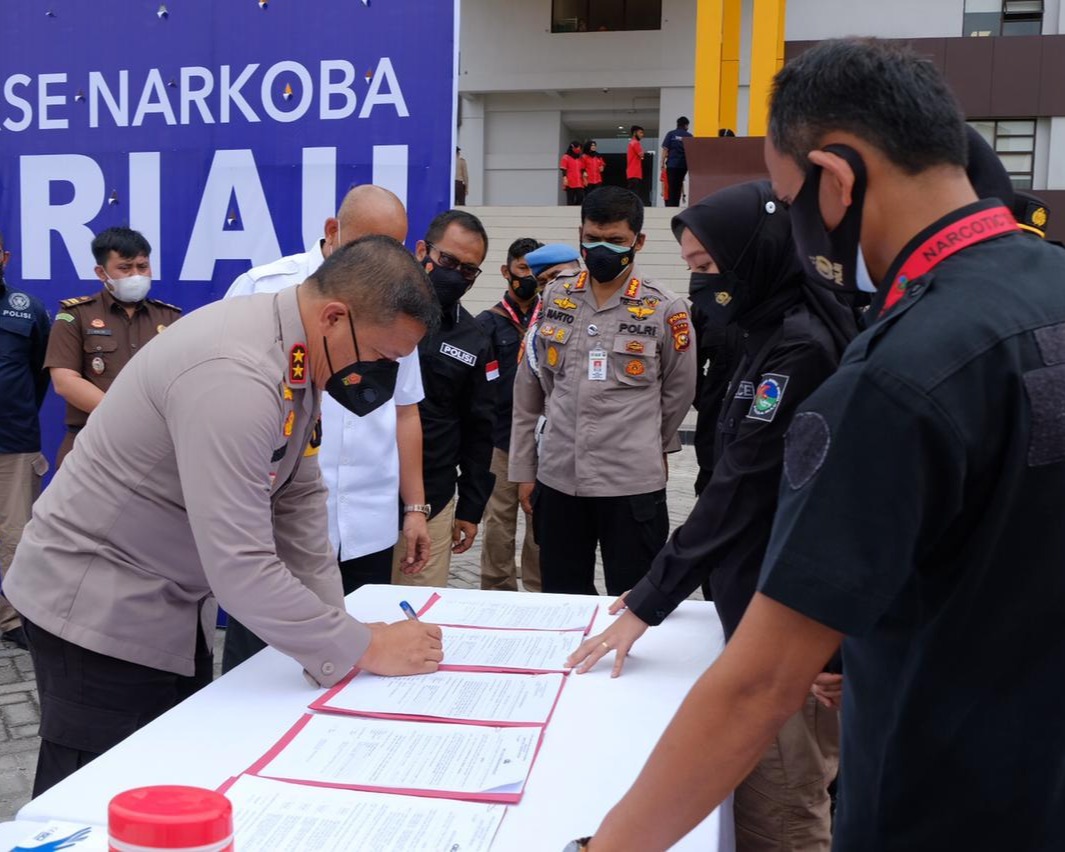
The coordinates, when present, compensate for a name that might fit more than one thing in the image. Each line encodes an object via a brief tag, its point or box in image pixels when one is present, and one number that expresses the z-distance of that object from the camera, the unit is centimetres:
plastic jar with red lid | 88
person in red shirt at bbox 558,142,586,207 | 2009
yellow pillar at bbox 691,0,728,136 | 1420
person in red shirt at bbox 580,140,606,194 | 2006
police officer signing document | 169
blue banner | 407
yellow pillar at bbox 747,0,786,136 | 1495
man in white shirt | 314
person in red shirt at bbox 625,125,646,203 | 2005
